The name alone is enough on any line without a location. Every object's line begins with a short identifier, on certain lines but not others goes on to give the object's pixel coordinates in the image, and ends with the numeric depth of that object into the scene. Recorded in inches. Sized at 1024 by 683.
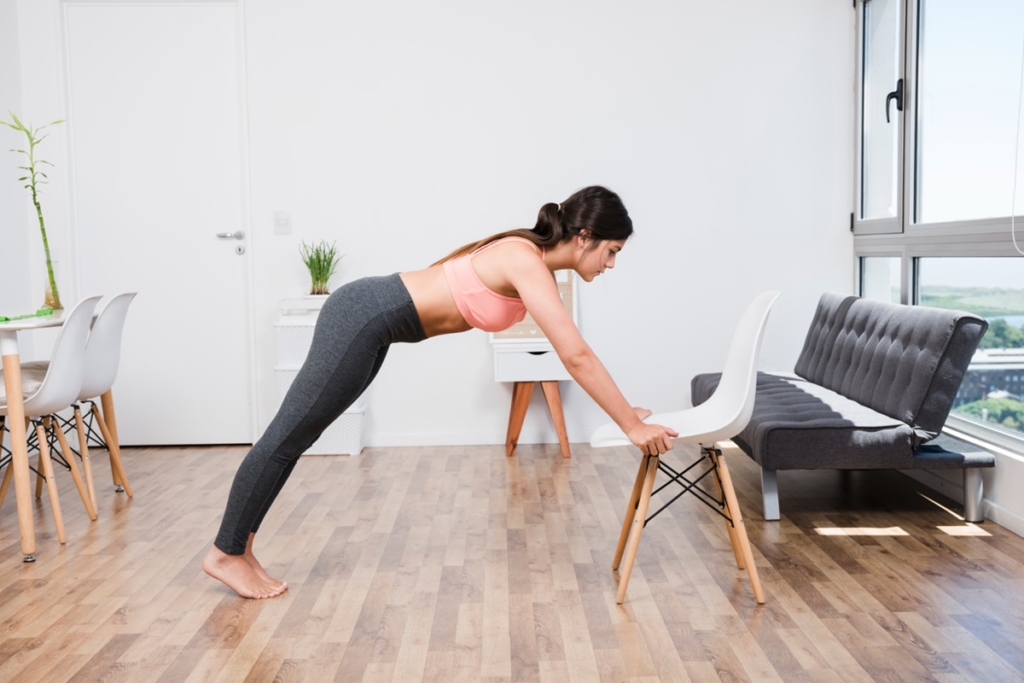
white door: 203.5
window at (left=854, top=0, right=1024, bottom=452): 141.9
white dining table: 129.0
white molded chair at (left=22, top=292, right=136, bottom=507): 149.9
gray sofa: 137.6
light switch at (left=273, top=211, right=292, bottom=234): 204.1
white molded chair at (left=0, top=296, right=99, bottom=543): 135.4
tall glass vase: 151.8
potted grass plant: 198.8
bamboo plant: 150.1
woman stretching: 99.1
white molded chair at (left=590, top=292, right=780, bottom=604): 110.4
